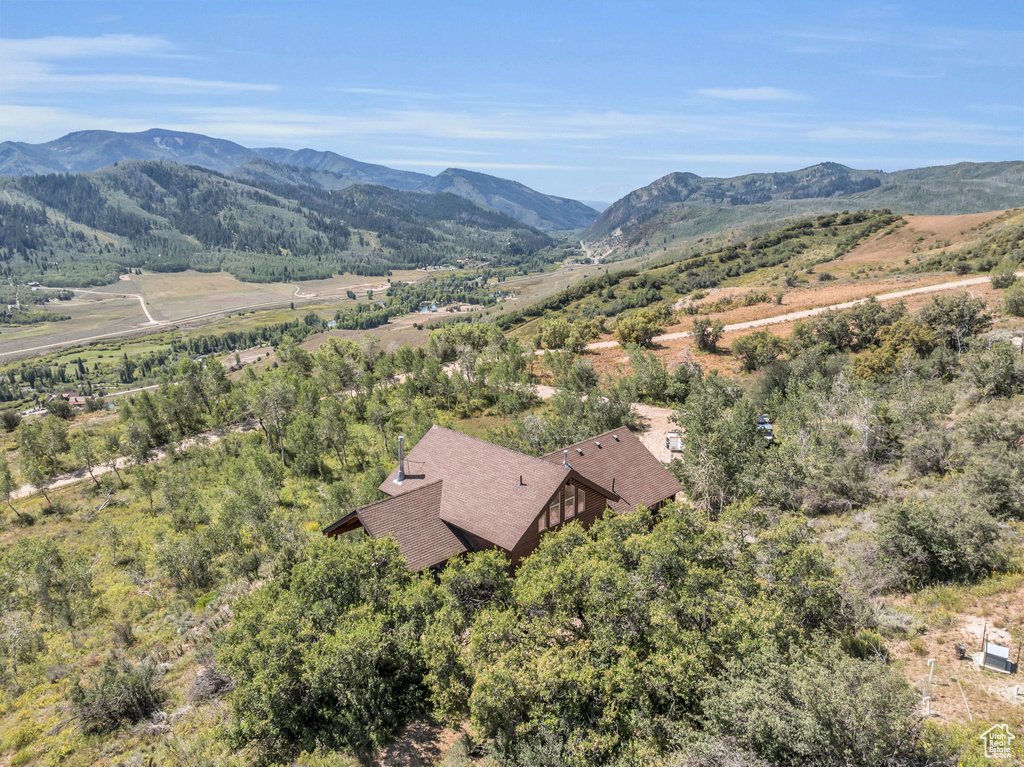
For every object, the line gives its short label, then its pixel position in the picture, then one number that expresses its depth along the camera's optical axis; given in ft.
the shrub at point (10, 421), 252.21
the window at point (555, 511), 80.68
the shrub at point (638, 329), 241.96
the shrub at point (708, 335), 220.23
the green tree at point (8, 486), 152.05
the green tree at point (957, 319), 149.38
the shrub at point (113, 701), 62.69
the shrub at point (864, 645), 52.70
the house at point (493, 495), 76.84
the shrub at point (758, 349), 181.47
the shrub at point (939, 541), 61.00
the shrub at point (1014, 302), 157.69
